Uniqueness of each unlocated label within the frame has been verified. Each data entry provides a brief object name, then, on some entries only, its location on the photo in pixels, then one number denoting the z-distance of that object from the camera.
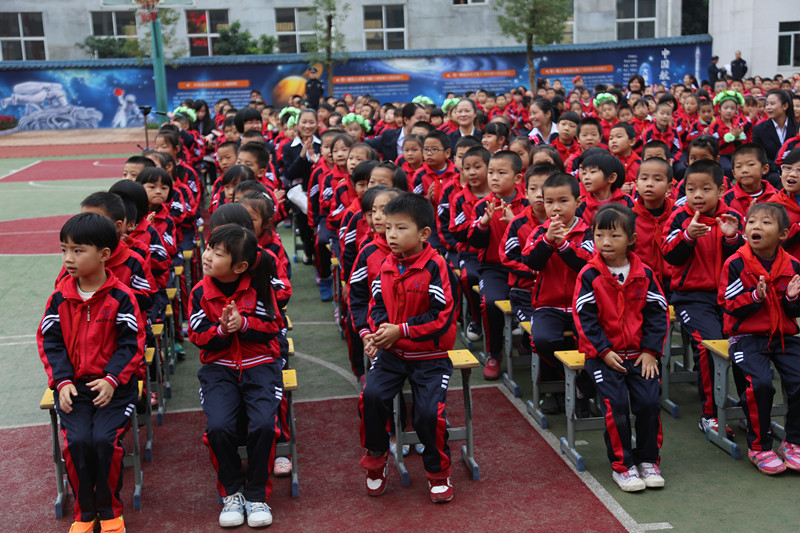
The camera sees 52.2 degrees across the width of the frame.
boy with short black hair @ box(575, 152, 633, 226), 5.58
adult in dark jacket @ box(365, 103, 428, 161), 10.38
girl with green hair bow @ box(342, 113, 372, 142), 10.29
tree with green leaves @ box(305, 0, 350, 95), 27.41
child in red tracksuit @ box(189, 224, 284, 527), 4.03
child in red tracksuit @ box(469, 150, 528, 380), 5.88
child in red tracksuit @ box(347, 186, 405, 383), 4.68
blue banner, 28.92
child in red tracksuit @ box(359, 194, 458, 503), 4.16
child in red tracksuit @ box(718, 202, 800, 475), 4.36
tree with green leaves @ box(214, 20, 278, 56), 32.88
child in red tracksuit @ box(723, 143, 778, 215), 5.73
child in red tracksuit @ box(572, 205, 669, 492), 4.28
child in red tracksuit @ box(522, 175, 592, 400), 4.95
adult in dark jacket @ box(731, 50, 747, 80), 25.78
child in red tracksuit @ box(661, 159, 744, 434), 4.96
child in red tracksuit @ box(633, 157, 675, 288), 5.33
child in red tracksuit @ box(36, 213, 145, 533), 3.88
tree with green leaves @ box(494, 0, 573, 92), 26.83
